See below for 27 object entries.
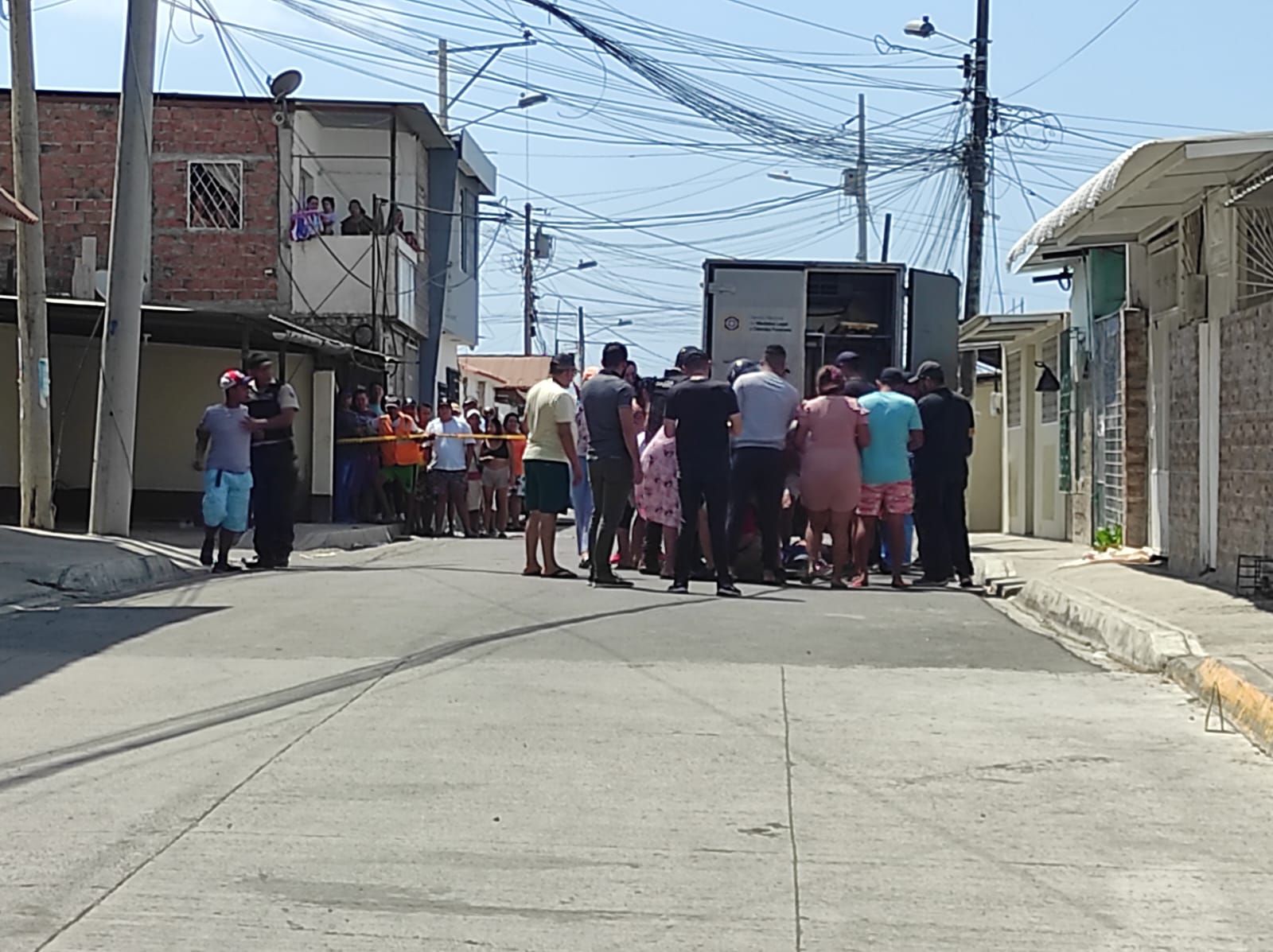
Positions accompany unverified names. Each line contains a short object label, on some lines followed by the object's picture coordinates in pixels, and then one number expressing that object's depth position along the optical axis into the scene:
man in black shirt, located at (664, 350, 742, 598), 12.38
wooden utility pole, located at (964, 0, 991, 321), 27.70
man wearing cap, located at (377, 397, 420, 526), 21.55
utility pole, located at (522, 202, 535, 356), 66.81
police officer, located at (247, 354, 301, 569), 14.00
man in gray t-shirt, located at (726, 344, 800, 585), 13.12
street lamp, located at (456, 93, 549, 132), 29.53
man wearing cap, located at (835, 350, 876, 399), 14.45
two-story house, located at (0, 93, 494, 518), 22.19
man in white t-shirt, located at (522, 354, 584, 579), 13.16
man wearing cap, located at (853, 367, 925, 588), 13.51
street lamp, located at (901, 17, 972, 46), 27.77
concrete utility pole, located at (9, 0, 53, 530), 15.91
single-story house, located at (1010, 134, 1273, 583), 11.64
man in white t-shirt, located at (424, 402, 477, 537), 21.84
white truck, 17.62
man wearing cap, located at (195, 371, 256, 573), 13.75
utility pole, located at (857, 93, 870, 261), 34.63
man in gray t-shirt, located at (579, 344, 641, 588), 12.71
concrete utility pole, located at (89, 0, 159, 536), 15.38
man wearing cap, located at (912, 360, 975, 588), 13.96
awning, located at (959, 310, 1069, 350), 21.95
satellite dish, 26.59
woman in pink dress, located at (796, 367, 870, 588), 13.30
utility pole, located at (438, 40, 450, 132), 35.78
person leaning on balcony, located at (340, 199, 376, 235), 29.06
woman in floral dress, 13.70
